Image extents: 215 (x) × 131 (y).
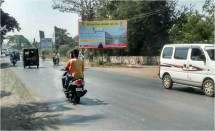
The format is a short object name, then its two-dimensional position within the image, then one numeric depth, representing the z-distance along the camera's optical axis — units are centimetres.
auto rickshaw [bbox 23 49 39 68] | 2997
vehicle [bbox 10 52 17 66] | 3530
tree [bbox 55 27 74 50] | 8962
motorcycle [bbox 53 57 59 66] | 3381
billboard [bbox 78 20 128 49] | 3641
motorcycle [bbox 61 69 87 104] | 980
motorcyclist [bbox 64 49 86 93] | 995
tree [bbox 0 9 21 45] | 4401
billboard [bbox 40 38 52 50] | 8432
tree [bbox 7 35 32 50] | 10120
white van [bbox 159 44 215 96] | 1095
